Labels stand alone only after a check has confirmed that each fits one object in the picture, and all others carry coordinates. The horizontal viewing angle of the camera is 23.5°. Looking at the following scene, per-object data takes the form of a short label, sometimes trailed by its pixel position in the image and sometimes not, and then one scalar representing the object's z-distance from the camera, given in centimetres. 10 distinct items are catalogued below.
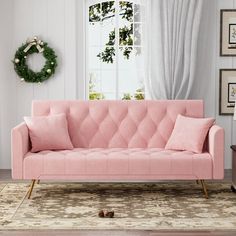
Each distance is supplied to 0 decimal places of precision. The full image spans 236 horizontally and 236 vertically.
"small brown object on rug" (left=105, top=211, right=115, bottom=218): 466
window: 733
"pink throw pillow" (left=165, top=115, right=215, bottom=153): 570
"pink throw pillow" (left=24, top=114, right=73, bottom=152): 574
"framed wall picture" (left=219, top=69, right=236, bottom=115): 716
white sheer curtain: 696
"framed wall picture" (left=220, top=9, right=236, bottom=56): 710
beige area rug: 448
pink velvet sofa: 543
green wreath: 707
